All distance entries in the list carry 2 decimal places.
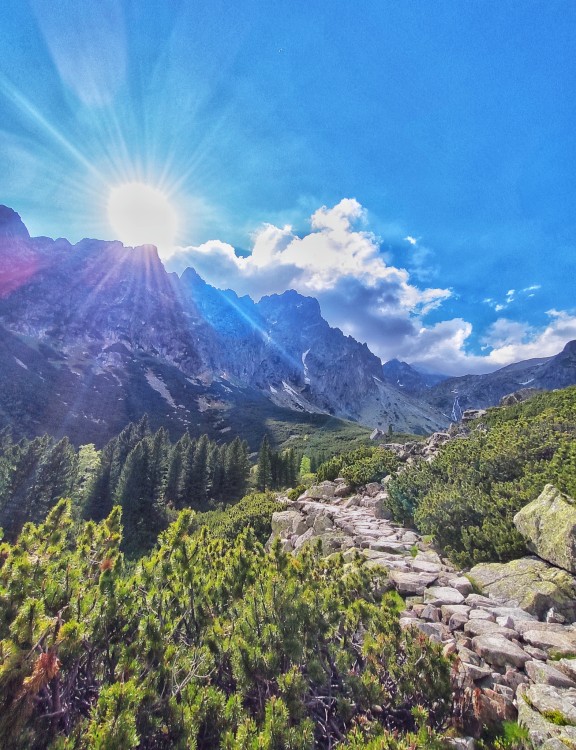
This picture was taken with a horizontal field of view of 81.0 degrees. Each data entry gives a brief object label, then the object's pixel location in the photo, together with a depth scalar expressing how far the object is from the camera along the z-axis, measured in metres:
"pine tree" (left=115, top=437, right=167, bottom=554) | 37.88
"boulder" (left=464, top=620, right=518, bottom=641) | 5.73
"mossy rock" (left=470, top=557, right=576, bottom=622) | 7.02
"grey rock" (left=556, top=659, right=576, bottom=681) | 4.72
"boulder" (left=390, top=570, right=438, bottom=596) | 7.82
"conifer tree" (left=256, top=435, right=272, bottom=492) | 56.87
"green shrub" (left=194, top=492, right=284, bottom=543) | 17.00
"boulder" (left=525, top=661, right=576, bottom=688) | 4.50
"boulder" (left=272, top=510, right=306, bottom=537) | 14.36
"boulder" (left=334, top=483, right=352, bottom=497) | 19.97
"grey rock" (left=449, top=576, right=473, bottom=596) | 7.86
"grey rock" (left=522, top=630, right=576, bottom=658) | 5.26
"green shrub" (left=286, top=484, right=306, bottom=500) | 21.35
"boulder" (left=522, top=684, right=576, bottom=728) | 3.85
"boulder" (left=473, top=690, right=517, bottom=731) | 4.16
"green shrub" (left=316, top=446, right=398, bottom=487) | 20.88
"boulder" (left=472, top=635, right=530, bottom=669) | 5.07
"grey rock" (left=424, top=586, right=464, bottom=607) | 7.16
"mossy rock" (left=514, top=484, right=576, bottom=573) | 7.92
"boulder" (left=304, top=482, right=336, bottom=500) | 19.50
